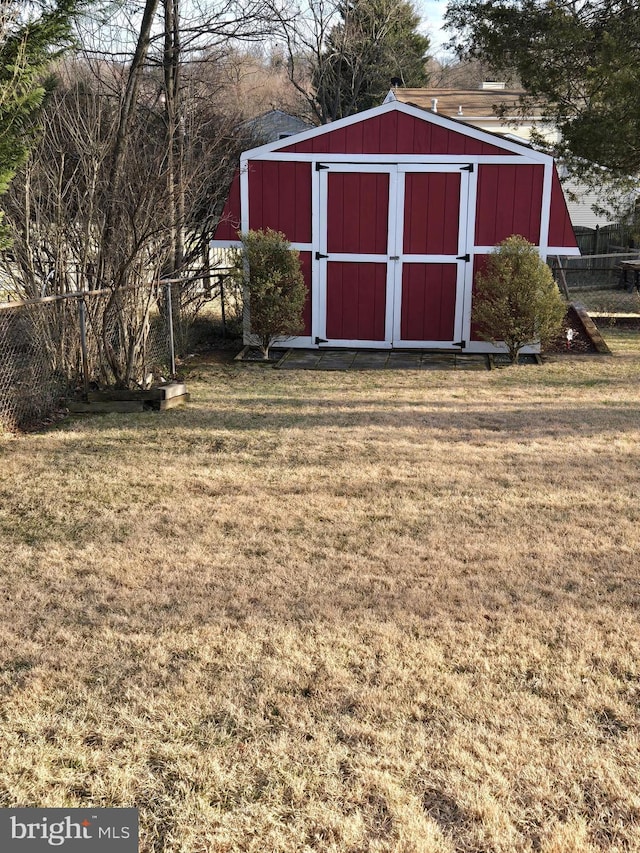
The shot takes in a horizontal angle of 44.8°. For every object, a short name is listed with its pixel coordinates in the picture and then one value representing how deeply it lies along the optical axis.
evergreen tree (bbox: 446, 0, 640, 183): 11.19
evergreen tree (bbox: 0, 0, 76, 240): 4.61
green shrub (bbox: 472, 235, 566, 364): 9.08
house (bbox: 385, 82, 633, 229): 19.38
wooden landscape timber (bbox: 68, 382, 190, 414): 7.39
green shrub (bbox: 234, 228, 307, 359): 9.72
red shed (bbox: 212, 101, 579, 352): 9.91
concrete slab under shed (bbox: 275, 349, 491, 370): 9.61
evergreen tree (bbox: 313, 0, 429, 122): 25.75
